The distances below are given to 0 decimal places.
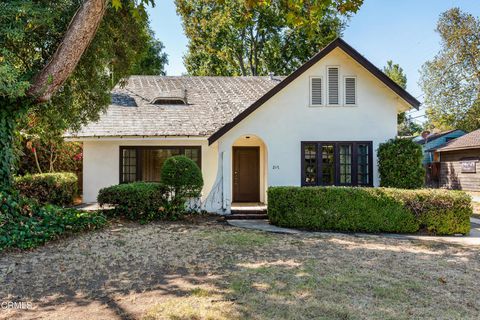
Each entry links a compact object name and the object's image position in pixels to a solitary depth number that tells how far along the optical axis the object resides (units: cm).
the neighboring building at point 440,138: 3368
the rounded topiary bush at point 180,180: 1105
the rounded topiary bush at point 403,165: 1143
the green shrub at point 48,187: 1209
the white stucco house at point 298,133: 1219
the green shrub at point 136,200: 1074
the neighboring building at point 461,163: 2352
